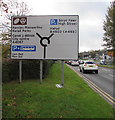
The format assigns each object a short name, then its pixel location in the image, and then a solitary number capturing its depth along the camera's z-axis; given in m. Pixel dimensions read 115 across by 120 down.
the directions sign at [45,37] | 7.60
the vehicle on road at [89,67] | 18.75
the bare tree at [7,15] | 8.87
